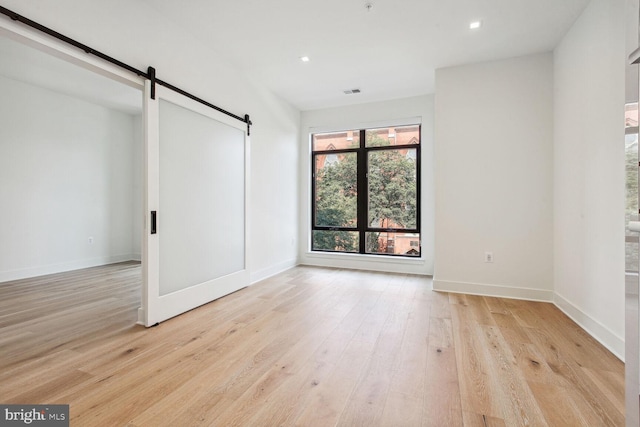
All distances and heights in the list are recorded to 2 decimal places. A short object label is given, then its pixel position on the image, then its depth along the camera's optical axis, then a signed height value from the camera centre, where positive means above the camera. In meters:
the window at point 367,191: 4.74 +0.38
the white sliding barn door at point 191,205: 2.54 +0.07
